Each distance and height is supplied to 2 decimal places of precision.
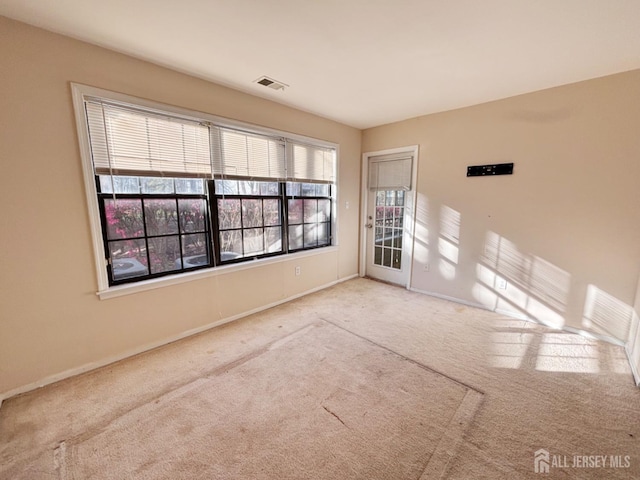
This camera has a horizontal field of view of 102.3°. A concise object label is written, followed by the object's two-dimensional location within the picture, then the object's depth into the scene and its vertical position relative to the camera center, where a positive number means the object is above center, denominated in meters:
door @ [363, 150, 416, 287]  3.88 -0.28
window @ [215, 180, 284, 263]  2.79 -0.23
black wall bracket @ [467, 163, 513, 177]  2.95 +0.34
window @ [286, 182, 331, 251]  3.48 -0.23
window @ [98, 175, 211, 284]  2.15 -0.23
